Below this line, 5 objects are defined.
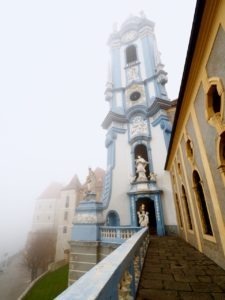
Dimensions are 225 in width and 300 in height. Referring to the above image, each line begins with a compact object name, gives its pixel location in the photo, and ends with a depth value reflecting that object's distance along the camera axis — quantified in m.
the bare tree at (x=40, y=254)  26.44
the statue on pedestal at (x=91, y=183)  12.82
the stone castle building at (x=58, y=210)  28.89
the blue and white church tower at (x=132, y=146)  11.45
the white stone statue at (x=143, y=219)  10.83
